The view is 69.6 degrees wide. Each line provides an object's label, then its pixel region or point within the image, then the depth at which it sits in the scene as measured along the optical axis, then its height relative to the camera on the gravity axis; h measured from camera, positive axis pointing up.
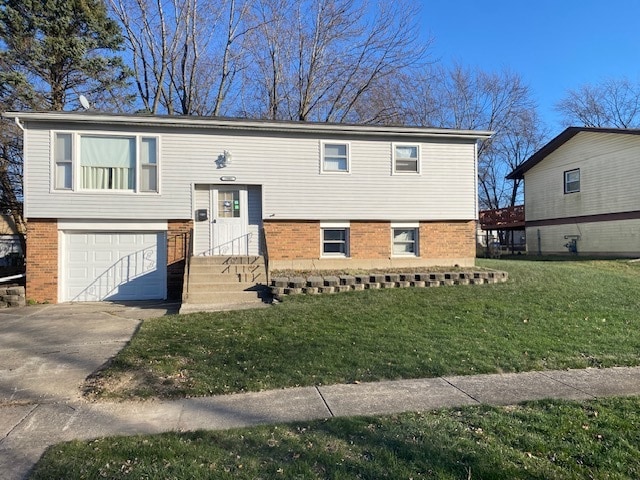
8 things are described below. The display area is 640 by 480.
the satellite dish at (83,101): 13.60 +4.34
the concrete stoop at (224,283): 10.64 -0.90
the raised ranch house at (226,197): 12.38 +1.43
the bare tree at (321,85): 23.95 +8.86
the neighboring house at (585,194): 19.81 +2.46
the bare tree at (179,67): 24.09 +9.93
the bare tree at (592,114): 37.44 +10.68
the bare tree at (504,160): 39.19 +7.49
